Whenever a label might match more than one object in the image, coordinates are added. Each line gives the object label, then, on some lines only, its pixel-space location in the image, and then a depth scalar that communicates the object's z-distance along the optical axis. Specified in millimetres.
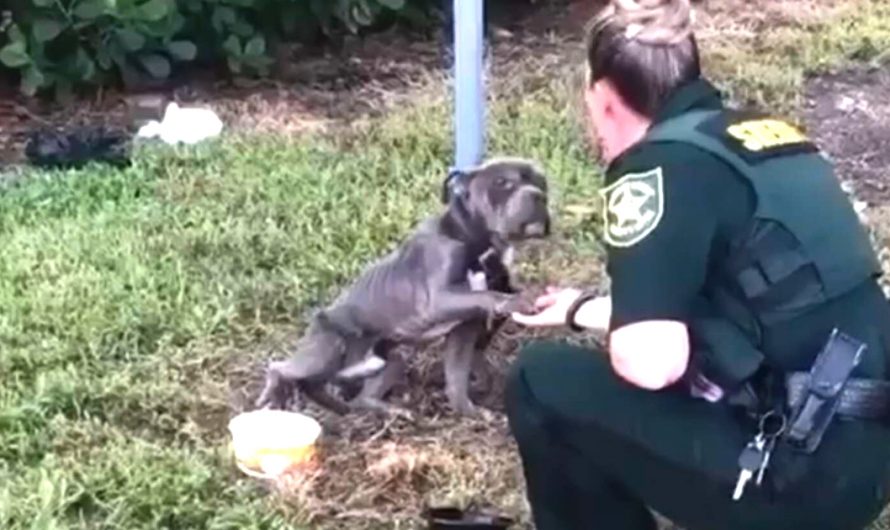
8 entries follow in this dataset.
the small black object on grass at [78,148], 7371
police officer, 3379
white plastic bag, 7574
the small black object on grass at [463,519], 4285
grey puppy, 4844
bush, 8062
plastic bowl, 4723
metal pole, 5586
